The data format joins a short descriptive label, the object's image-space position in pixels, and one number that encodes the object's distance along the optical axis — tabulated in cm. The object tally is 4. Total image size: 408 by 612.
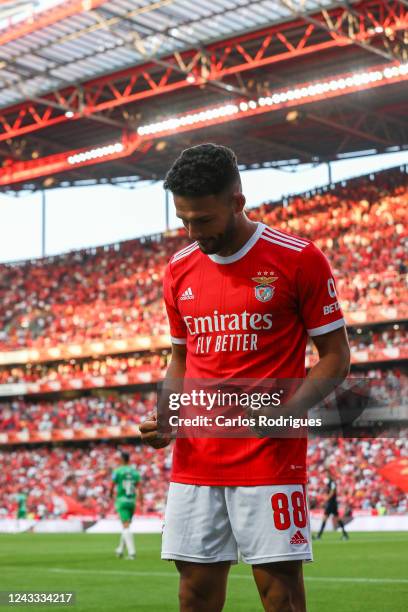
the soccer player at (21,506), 3983
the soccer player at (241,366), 410
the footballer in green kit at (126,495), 1873
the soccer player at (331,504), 2448
